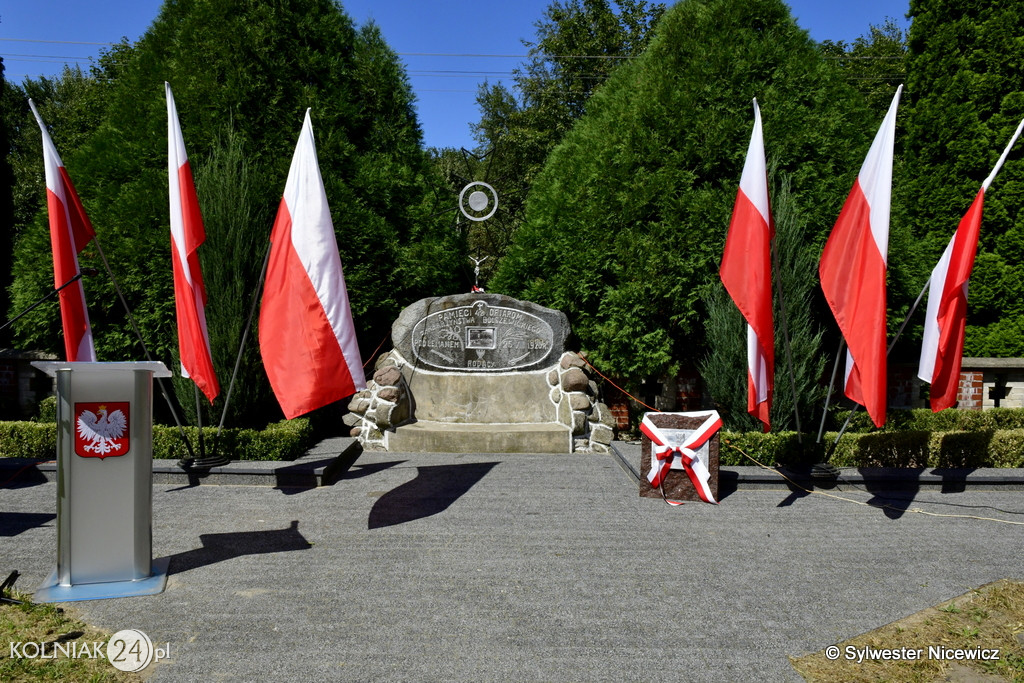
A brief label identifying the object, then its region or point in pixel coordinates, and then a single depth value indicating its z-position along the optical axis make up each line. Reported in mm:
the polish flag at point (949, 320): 6465
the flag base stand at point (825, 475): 7188
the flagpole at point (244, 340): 7347
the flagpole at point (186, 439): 7338
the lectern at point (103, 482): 4262
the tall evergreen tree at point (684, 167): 9102
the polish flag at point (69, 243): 6762
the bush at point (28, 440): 7961
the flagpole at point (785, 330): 6770
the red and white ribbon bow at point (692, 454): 6656
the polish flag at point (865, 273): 6027
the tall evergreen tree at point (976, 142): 11297
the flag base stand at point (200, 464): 7273
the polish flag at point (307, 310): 5660
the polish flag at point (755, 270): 6289
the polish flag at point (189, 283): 6520
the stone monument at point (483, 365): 9477
